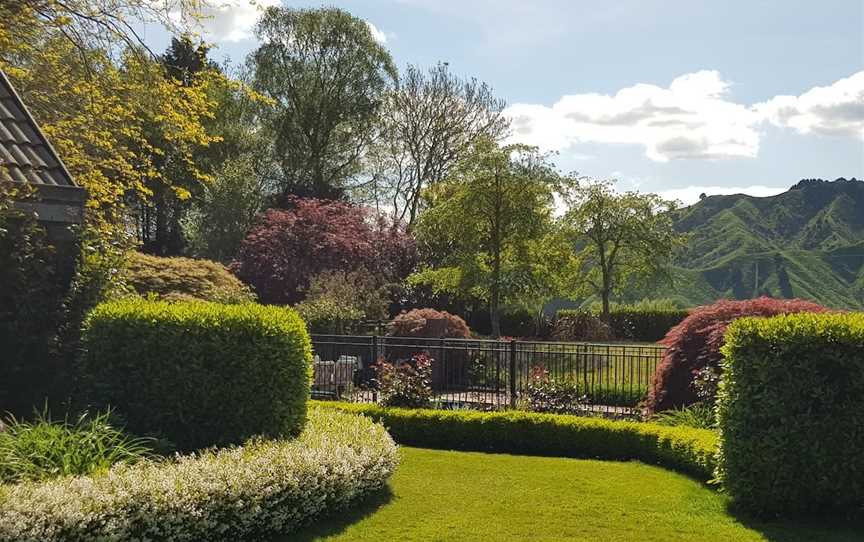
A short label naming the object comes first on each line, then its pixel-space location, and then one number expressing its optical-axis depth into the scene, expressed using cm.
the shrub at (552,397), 1222
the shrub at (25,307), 756
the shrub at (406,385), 1231
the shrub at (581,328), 2680
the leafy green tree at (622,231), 3331
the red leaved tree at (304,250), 2584
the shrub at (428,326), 1753
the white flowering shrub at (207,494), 480
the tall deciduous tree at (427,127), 3781
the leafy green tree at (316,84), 3681
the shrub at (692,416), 993
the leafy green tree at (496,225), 2500
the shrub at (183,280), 1300
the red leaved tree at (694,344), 1017
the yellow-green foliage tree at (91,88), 1339
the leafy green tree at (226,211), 3384
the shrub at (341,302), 1824
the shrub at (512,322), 3159
